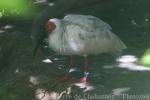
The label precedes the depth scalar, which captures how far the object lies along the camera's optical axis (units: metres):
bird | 10.92
